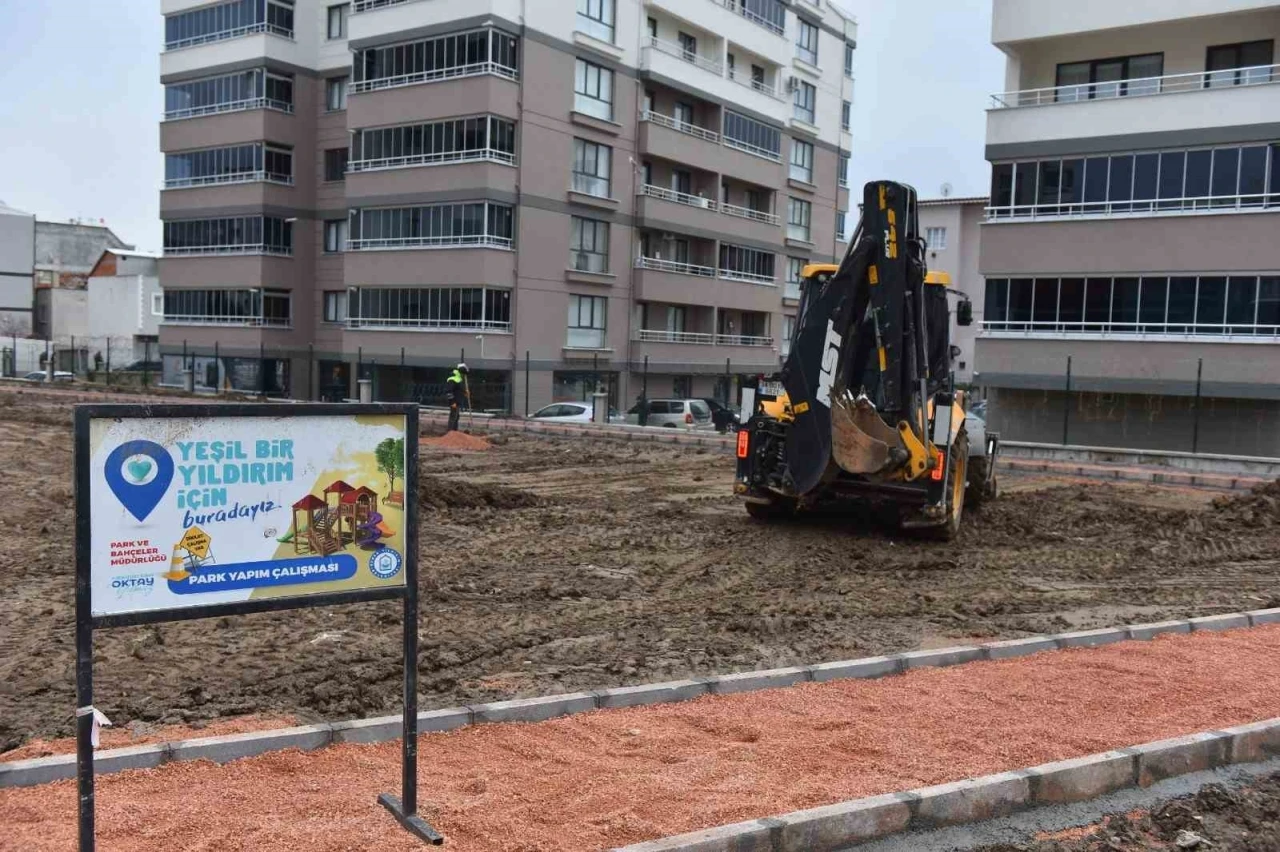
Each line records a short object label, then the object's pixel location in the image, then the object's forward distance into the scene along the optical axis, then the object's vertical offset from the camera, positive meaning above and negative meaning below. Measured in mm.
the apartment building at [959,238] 59406 +7509
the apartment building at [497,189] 40438 +7097
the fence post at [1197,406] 25203 -419
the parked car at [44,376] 54747 -1462
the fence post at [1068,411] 26828 -689
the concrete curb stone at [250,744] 5793 -2043
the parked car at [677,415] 35812 -1437
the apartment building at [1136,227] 27312 +4028
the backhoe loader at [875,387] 12875 -126
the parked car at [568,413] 34562 -1471
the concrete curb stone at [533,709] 6590 -2041
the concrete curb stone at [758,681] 7344 -2033
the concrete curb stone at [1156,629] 9227 -2011
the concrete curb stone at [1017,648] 8492 -2021
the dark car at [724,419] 34359 -1476
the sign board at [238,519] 4438 -703
